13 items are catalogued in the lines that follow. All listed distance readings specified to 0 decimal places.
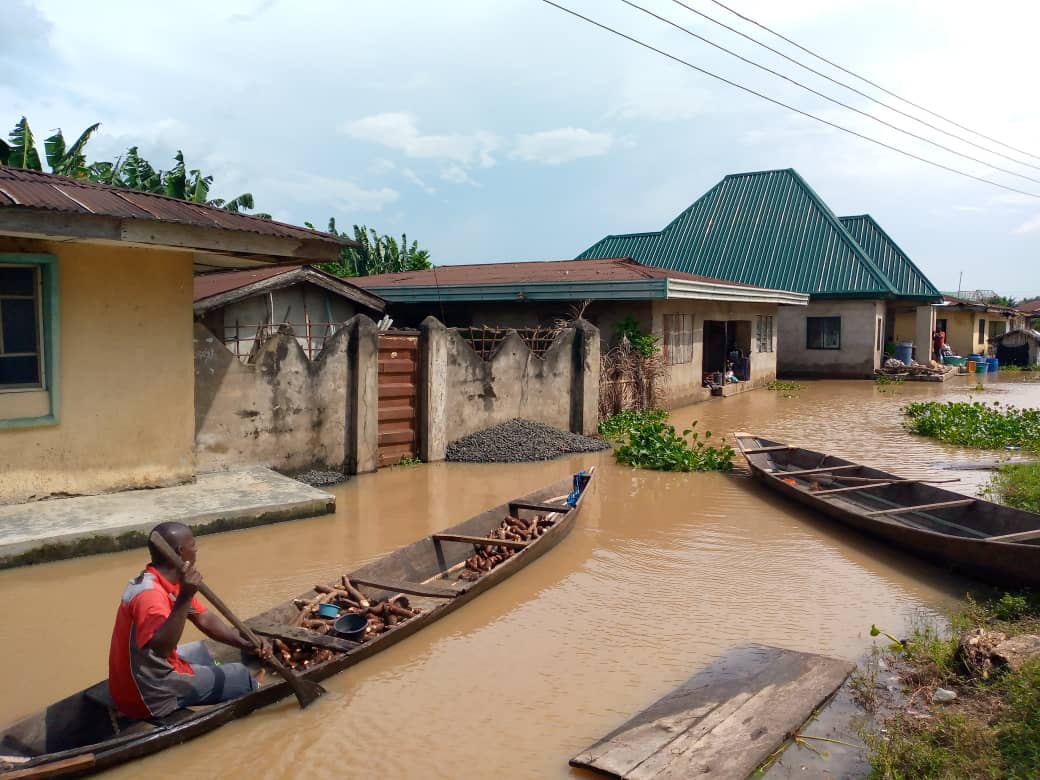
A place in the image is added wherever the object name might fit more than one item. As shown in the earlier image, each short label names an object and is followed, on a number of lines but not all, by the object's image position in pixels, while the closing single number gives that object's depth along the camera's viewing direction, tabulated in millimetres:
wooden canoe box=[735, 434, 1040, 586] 7066
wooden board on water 4285
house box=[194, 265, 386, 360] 15016
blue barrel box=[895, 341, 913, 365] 30125
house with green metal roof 28938
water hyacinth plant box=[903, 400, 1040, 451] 14805
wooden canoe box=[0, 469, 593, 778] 4004
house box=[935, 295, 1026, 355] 35669
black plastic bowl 5766
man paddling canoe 4137
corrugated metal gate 12133
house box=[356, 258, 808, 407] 17188
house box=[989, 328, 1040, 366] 39188
